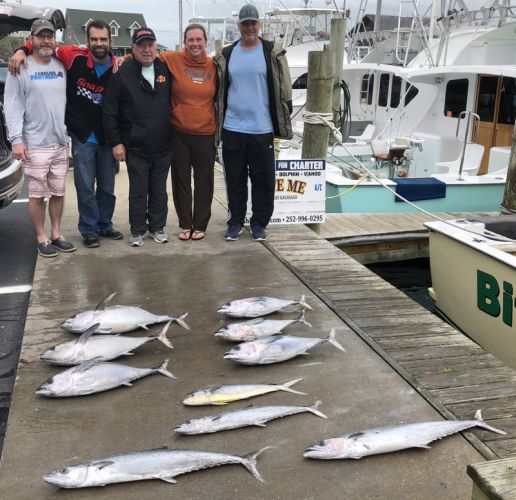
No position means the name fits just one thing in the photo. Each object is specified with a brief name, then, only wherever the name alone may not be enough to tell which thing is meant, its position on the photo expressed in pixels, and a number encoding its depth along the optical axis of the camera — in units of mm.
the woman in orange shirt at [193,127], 4922
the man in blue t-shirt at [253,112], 4883
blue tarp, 8602
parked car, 5762
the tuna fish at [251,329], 3441
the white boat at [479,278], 4633
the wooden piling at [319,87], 5883
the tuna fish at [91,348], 3143
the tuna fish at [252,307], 3758
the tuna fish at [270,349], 3184
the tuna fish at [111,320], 3482
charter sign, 5977
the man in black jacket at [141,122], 4801
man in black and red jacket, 4730
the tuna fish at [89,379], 2881
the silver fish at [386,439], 2439
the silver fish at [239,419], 2604
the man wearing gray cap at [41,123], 4562
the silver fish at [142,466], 2262
